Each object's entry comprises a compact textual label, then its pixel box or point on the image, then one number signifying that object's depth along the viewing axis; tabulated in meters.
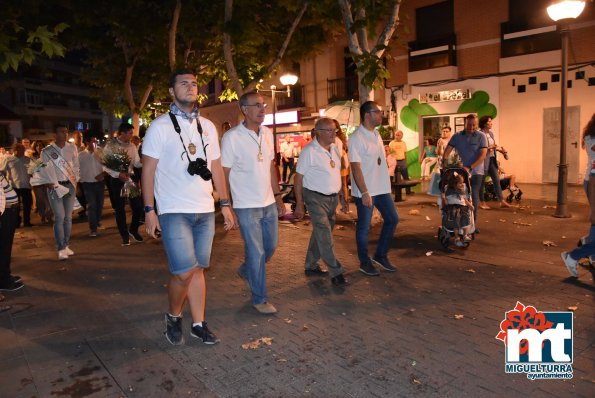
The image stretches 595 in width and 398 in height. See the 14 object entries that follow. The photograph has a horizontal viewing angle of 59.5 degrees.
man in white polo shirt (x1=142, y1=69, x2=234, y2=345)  4.10
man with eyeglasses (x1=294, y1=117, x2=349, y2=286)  5.93
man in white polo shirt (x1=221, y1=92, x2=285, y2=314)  4.96
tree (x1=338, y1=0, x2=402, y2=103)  9.22
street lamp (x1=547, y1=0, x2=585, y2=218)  9.55
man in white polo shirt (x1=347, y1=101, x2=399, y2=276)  6.18
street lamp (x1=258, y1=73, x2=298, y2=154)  17.14
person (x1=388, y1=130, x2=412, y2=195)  14.72
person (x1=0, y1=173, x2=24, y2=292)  6.23
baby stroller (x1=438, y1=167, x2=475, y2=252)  7.48
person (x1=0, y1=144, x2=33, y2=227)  12.01
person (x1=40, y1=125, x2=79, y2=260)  7.80
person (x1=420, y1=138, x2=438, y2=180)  16.55
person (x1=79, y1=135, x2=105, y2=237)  9.55
